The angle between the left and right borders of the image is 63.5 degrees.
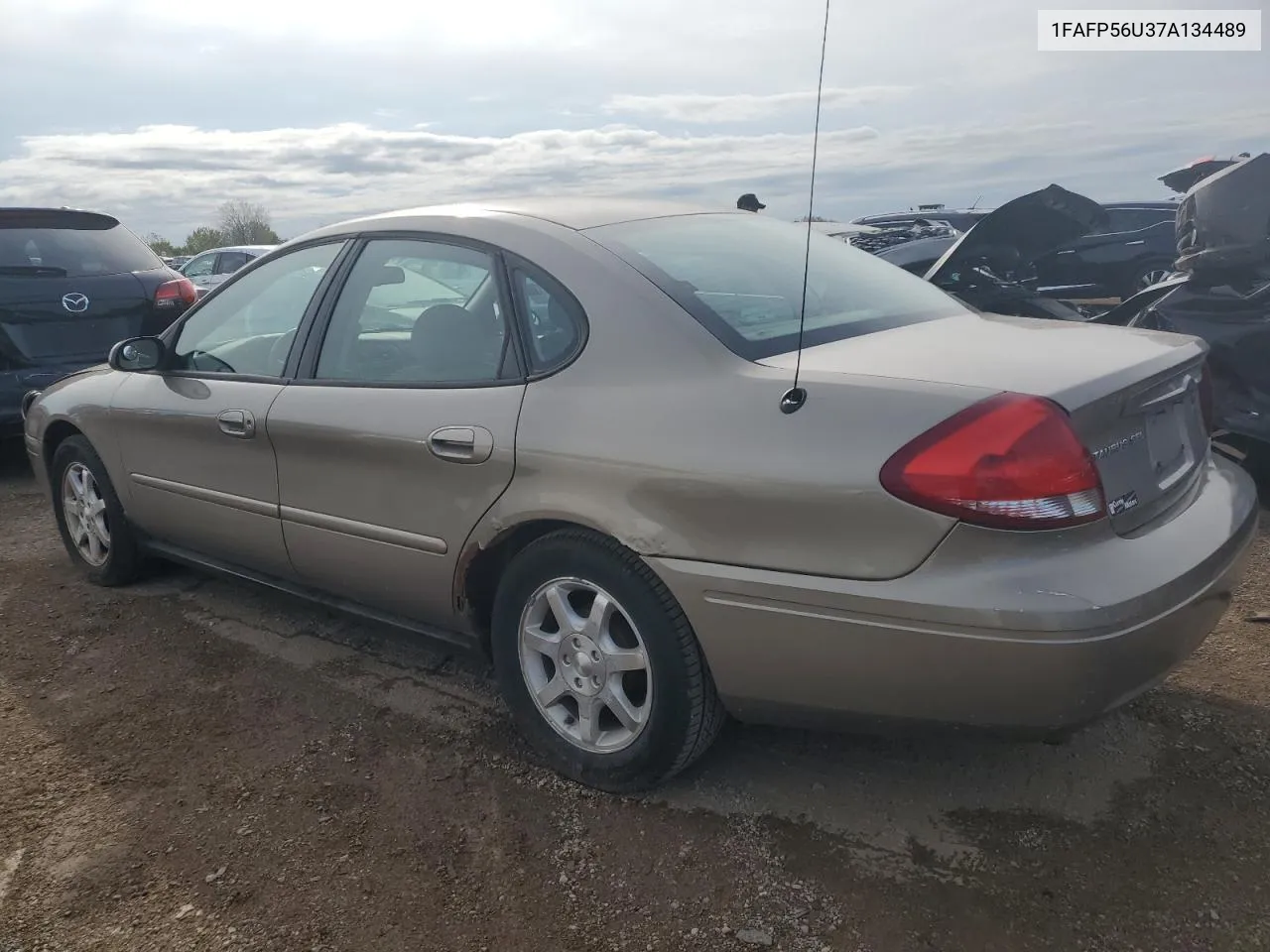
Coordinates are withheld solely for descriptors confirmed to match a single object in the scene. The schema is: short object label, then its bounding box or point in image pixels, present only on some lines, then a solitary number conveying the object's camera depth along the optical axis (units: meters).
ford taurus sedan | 2.06
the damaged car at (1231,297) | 4.80
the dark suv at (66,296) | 6.11
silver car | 14.74
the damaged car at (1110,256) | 8.63
